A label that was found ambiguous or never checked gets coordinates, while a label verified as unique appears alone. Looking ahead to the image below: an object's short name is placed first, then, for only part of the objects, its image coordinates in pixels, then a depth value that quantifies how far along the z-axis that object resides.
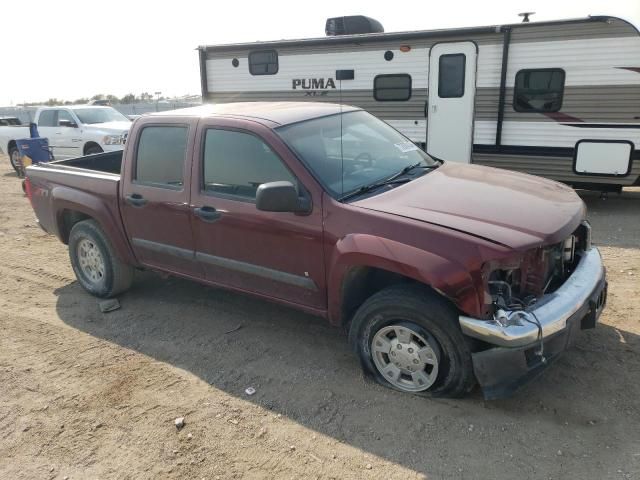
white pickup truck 11.92
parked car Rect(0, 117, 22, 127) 16.72
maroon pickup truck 3.01
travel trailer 7.41
